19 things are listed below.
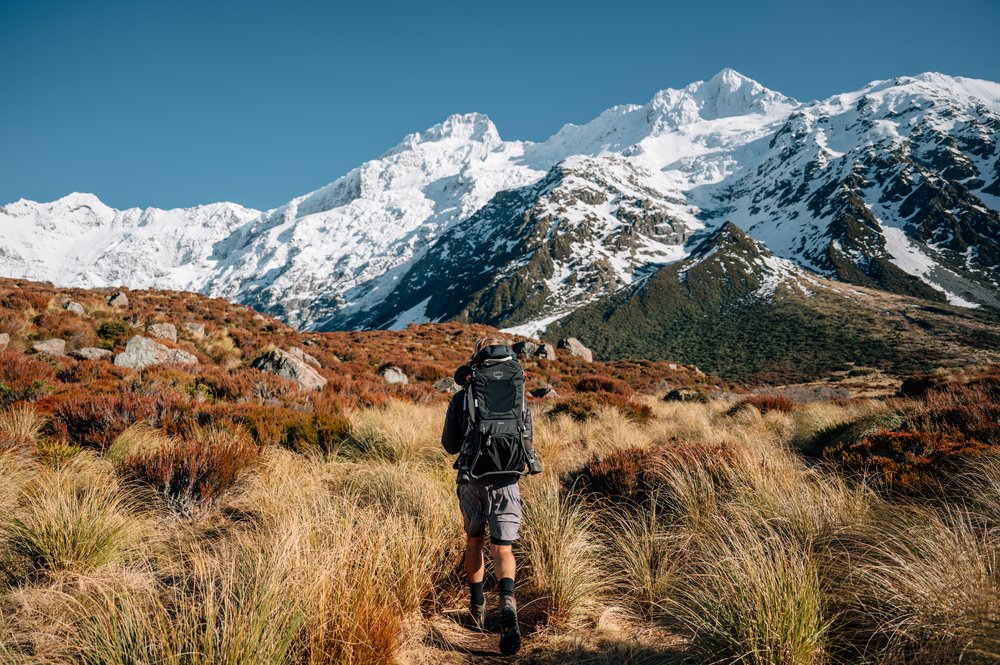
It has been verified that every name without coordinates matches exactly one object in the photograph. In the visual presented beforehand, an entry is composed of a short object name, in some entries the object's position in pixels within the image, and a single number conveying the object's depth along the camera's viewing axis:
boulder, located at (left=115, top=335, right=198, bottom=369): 11.80
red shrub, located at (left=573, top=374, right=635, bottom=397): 18.45
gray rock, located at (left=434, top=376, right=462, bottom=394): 15.94
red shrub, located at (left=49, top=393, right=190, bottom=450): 6.01
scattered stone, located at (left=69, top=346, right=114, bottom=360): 11.84
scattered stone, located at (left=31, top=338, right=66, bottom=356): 11.66
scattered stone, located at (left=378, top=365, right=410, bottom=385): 17.14
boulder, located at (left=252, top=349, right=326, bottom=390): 12.70
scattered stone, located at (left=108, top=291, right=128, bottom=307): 18.10
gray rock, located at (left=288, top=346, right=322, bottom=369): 16.20
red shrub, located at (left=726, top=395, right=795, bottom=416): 11.91
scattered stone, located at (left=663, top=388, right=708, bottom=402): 16.95
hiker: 3.55
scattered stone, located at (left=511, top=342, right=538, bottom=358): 27.66
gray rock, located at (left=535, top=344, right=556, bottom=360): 28.48
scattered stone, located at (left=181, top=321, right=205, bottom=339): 16.64
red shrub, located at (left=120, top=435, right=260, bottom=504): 4.68
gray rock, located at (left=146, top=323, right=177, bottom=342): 15.38
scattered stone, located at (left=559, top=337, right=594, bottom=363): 34.47
